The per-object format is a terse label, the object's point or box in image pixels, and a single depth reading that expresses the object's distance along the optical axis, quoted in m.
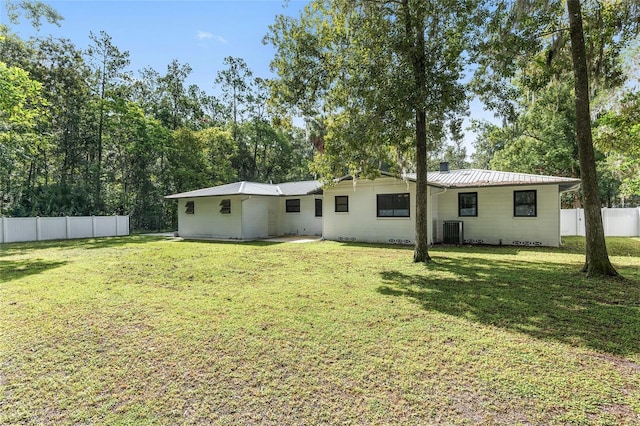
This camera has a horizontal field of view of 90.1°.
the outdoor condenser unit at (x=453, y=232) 12.83
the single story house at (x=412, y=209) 11.90
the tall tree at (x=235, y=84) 31.20
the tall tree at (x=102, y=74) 21.80
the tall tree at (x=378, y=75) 7.44
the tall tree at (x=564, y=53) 6.61
